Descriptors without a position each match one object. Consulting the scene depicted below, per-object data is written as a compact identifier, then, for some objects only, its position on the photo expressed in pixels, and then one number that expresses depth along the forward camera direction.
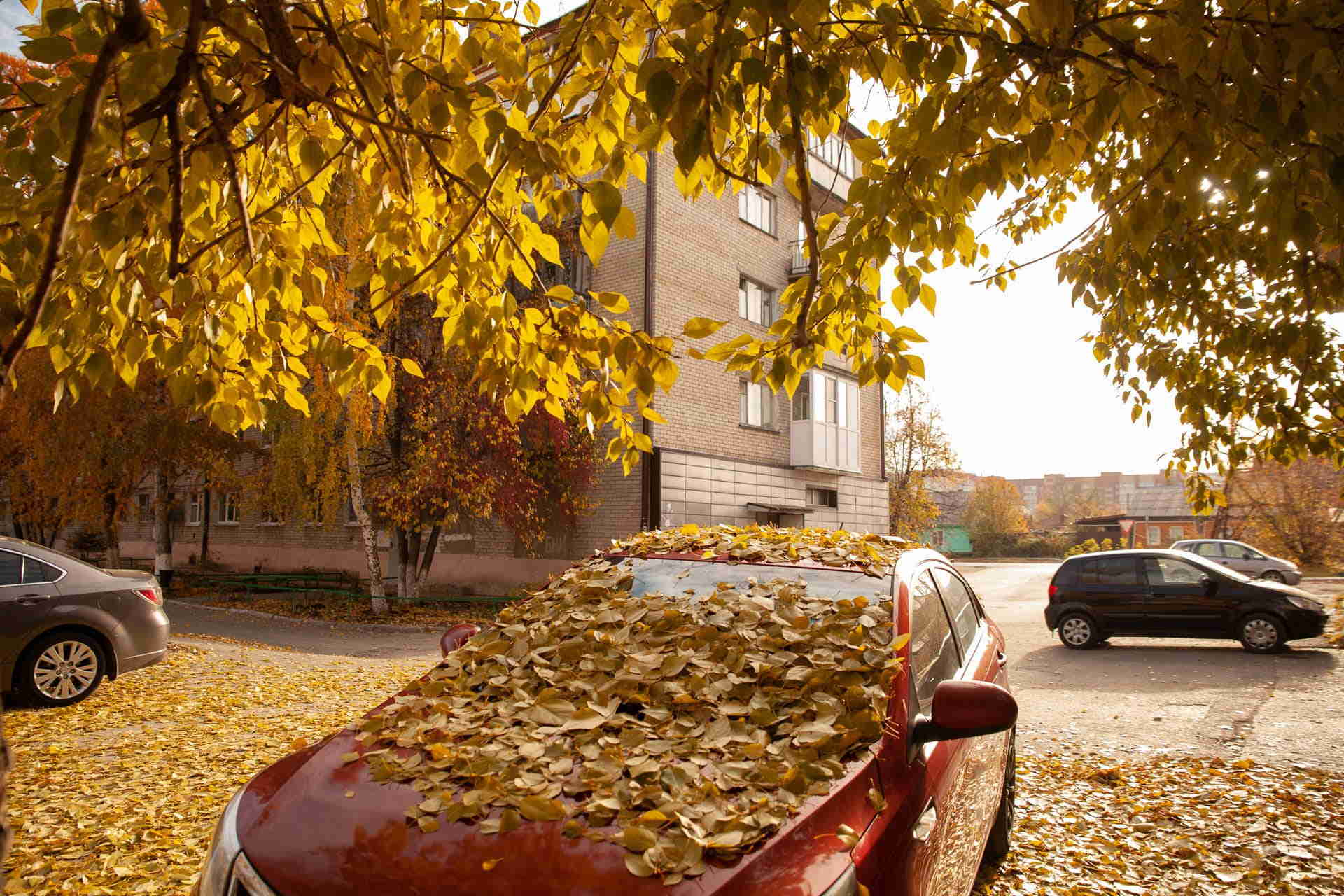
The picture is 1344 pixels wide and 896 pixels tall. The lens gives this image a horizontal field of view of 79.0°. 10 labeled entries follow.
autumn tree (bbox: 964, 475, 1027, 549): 58.12
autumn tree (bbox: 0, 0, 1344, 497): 2.73
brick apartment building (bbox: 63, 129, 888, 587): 18.31
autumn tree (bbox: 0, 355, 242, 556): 17.00
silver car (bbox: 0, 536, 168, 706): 7.70
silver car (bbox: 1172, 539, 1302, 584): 22.47
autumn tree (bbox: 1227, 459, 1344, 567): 23.80
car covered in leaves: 2.12
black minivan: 12.79
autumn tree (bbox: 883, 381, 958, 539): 36.94
